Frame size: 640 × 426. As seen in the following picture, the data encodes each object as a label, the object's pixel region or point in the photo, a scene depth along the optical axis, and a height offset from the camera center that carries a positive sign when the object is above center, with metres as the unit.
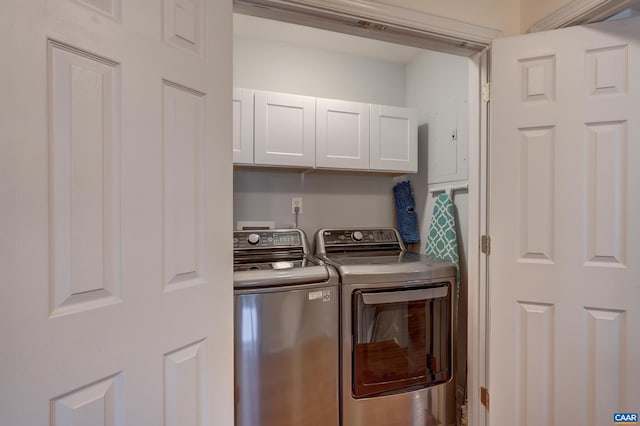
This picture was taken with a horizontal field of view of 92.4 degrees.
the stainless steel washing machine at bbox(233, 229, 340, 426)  1.39 -0.64
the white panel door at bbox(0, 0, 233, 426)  0.60 -0.01
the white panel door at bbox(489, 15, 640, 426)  1.20 -0.07
